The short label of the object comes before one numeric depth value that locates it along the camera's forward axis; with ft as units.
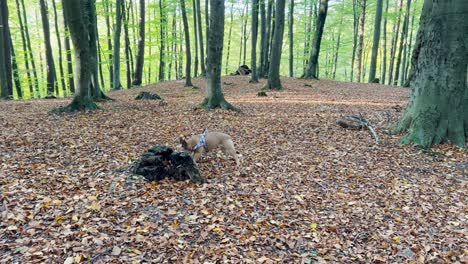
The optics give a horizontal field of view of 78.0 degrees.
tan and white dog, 16.78
